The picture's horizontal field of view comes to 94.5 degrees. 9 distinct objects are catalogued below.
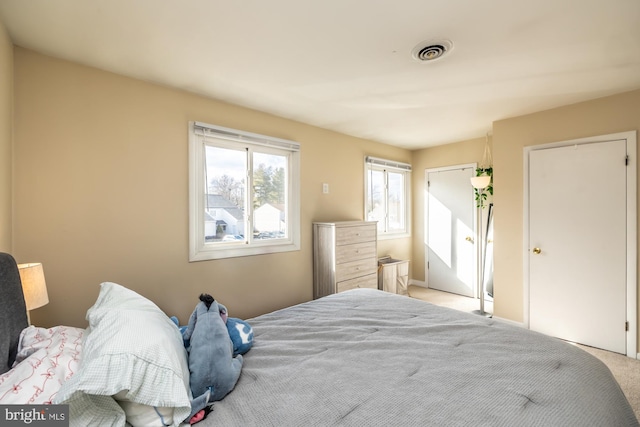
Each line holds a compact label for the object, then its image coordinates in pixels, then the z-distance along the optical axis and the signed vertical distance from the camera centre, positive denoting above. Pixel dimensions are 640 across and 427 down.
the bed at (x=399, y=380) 1.00 -0.70
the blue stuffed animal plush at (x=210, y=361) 1.13 -0.60
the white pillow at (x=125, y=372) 0.86 -0.49
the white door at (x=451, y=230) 4.55 -0.29
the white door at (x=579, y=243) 2.79 -0.32
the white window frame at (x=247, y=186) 2.75 +0.24
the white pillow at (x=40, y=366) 0.90 -0.52
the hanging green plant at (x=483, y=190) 3.92 +0.30
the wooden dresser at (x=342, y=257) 3.45 -0.54
